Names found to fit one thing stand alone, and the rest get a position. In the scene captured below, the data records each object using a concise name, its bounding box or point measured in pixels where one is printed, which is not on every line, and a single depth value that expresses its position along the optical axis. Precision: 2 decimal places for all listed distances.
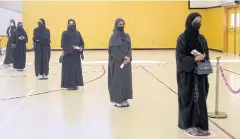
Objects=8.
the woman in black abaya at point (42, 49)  10.83
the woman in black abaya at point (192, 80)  4.86
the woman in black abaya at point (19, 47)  13.02
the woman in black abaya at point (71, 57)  8.72
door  19.92
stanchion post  6.06
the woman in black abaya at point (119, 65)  6.73
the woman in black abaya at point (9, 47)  13.59
